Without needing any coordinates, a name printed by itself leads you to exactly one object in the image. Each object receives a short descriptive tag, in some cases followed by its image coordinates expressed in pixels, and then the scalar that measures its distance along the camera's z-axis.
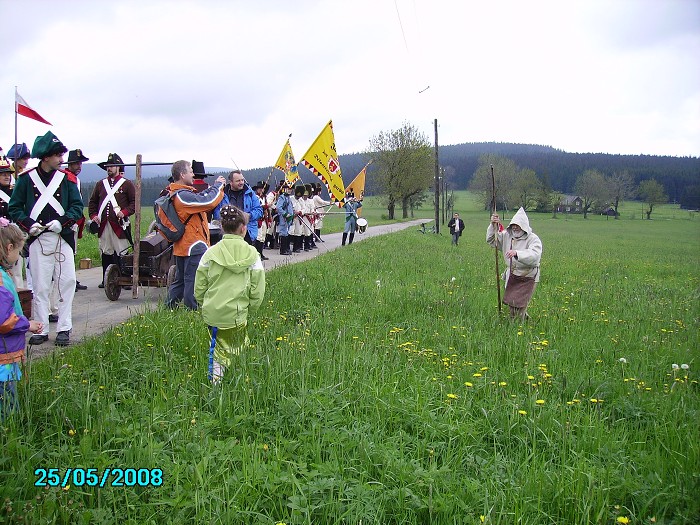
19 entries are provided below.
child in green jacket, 4.62
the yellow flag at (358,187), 24.09
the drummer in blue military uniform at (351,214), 21.50
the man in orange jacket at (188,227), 7.38
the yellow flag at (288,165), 18.17
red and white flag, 7.80
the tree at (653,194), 107.44
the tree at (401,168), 73.25
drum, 22.57
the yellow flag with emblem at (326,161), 15.33
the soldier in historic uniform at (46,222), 6.20
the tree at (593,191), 107.81
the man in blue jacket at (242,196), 10.86
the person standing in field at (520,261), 7.30
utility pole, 36.19
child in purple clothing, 3.52
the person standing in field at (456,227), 27.19
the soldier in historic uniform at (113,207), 9.61
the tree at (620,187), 108.25
